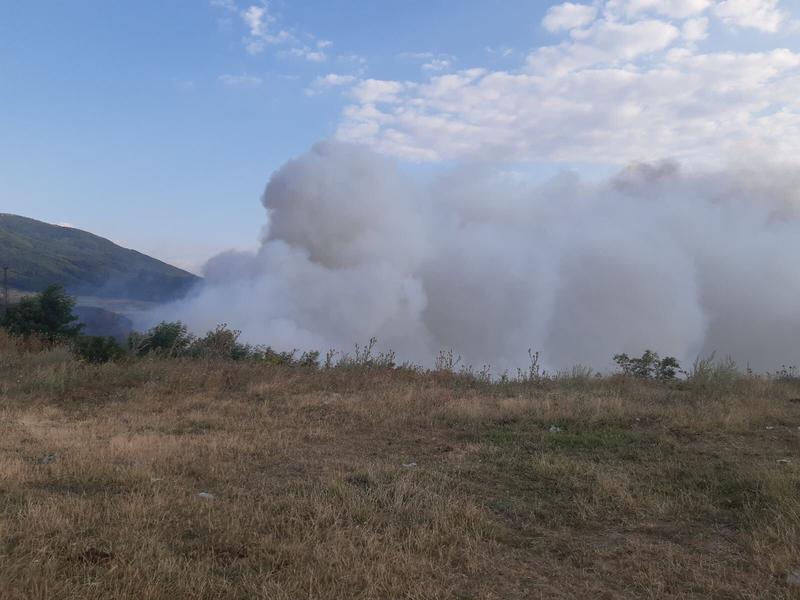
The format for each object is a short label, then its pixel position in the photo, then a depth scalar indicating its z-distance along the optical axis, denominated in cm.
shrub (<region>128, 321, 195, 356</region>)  1427
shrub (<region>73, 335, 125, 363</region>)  1271
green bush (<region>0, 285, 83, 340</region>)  1714
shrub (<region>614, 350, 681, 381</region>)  1424
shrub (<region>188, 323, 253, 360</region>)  1430
